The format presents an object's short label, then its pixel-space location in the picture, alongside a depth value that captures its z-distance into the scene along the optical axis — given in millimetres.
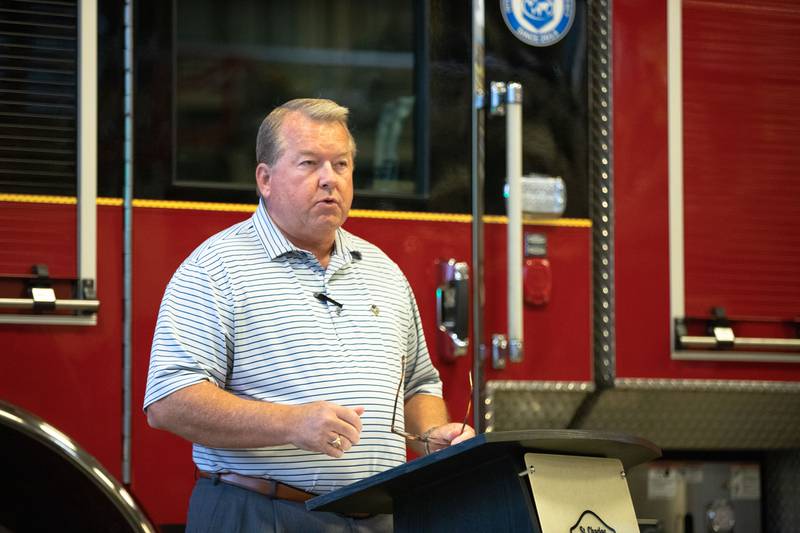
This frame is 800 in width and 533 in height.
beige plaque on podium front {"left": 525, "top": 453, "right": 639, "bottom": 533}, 4234
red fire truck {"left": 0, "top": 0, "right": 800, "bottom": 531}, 6178
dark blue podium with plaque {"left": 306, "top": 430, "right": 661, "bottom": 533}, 4180
